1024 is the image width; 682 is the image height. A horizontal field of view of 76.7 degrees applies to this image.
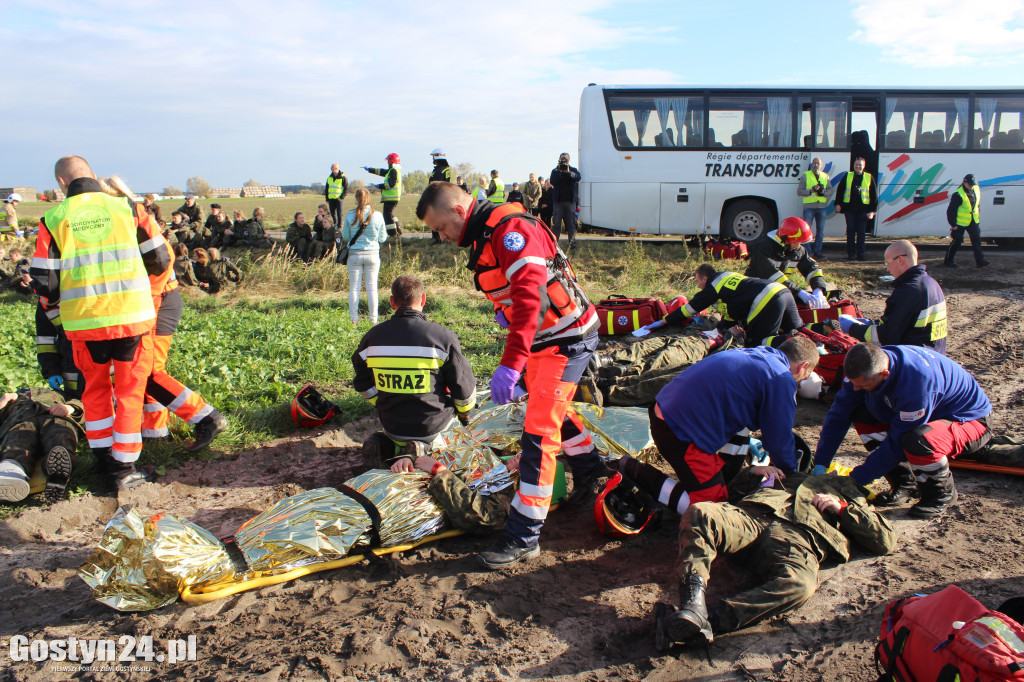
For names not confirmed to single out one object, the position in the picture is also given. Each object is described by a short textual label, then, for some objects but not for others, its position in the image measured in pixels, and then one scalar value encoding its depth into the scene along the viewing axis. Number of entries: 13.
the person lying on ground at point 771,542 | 2.83
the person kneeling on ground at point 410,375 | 4.17
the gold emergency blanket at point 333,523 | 3.24
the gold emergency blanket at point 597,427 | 4.73
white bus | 13.05
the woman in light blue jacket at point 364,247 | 7.97
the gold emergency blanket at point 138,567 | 3.00
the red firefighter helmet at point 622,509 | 3.69
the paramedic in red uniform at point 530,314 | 3.34
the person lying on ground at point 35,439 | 3.99
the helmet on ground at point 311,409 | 5.36
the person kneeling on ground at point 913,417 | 3.78
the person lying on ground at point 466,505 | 3.64
